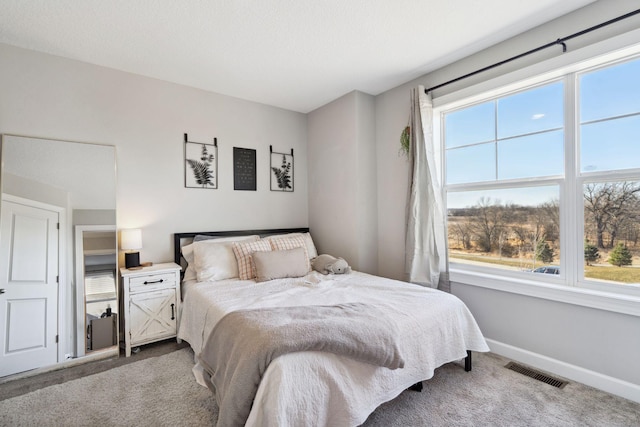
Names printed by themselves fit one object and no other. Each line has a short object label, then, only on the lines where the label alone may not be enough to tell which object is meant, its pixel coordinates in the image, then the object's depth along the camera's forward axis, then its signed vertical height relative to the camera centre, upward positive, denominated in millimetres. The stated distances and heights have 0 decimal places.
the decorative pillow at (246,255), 2867 -401
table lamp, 2760 -263
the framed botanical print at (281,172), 3879 +573
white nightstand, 2607 -810
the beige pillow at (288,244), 3152 -317
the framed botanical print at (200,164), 3258 +567
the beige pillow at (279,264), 2754 -475
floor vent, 2092 -1197
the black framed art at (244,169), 3584 +564
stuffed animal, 2967 -521
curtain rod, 1861 +1232
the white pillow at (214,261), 2795 -451
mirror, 2361 -262
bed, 1372 -724
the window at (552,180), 2039 +271
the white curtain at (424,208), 2832 +58
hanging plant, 3100 +788
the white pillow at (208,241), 3072 -289
